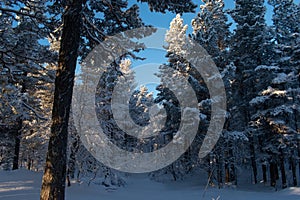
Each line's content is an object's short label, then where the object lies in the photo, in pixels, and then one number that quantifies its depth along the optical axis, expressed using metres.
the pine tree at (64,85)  5.20
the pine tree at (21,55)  6.61
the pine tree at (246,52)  23.03
